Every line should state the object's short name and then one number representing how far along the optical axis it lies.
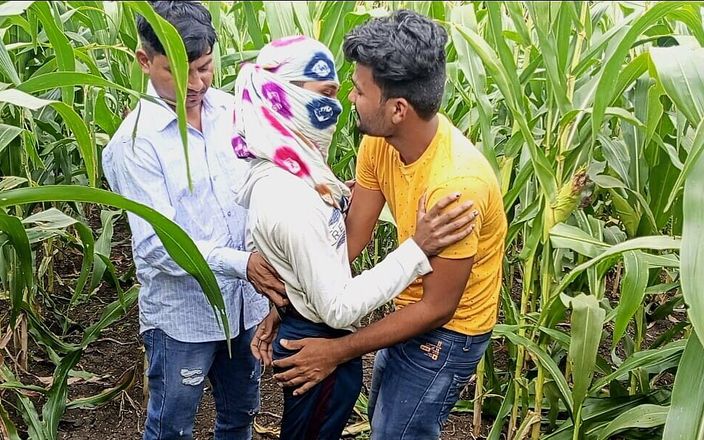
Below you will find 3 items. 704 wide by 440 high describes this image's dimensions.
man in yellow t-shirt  1.12
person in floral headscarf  1.12
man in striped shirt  1.33
